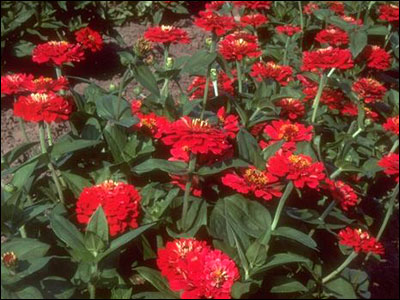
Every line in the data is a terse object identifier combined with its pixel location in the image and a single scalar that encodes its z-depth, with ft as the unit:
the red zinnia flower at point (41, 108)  5.38
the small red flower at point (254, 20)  11.00
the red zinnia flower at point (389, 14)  12.56
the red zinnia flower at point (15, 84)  6.20
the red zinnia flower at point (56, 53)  6.70
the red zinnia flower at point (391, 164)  6.99
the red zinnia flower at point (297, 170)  4.95
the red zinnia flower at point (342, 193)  6.20
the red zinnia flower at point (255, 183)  5.30
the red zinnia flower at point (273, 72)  8.12
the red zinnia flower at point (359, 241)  5.87
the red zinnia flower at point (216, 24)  6.91
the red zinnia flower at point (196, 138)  4.78
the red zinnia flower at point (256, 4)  10.89
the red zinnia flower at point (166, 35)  6.96
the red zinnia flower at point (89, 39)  10.56
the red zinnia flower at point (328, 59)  7.63
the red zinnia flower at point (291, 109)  7.69
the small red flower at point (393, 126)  8.00
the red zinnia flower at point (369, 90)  8.91
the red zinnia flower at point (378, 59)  10.68
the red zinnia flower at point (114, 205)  4.60
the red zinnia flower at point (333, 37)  9.62
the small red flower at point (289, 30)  11.05
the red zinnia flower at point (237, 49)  7.76
